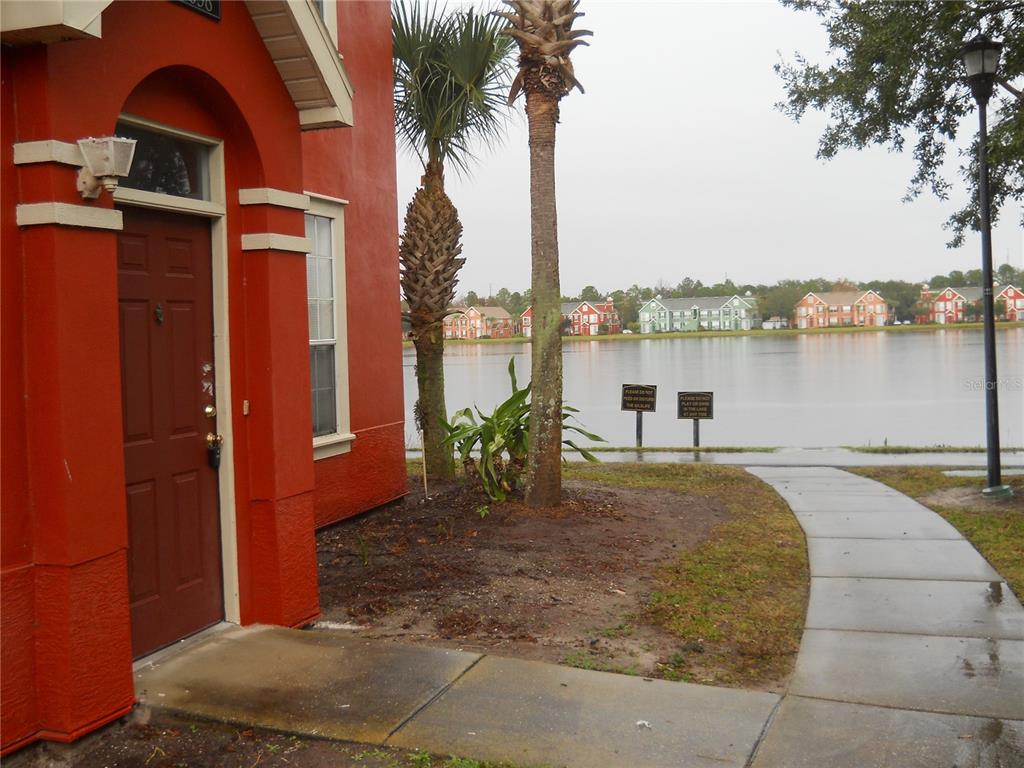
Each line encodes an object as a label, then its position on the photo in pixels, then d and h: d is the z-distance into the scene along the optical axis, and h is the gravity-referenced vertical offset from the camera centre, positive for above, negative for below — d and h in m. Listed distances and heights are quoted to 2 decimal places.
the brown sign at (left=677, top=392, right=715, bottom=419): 17.34 -1.17
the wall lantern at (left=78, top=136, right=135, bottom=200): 4.21 +0.89
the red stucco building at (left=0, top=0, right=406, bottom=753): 4.18 +0.09
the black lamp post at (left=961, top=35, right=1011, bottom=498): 10.14 +1.44
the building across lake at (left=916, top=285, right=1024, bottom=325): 112.06 +3.73
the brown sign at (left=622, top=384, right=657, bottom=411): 17.20 -0.95
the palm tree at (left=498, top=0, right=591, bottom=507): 9.74 +1.52
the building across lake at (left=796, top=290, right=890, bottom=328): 120.94 +3.80
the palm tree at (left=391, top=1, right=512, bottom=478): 11.59 +2.89
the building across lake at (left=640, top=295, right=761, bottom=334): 130.25 +3.64
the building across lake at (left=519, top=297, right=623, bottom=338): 120.25 +3.56
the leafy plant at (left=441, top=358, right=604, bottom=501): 10.05 -1.05
